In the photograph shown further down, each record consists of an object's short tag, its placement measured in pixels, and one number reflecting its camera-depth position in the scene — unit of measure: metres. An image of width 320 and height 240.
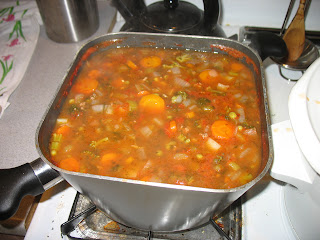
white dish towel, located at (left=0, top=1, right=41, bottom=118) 0.52
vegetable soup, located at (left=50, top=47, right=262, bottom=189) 0.34
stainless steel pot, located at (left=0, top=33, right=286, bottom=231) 0.28
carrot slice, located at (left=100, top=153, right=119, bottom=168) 0.34
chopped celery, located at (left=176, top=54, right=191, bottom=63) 0.44
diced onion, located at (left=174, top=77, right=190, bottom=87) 0.42
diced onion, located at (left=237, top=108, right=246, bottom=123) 0.38
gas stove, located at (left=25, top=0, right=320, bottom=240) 0.36
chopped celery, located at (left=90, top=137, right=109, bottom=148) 0.36
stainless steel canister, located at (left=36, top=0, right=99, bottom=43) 0.53
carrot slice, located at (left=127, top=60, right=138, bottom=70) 0.44
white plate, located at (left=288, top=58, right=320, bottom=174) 0.28
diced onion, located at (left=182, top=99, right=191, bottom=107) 0.39
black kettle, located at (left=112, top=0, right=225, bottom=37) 0.48
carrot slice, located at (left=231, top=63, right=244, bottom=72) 0.42
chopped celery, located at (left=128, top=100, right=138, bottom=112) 0.39
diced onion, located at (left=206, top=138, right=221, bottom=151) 0.35
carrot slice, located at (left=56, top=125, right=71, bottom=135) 0.36
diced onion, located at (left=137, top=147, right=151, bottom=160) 0.35
